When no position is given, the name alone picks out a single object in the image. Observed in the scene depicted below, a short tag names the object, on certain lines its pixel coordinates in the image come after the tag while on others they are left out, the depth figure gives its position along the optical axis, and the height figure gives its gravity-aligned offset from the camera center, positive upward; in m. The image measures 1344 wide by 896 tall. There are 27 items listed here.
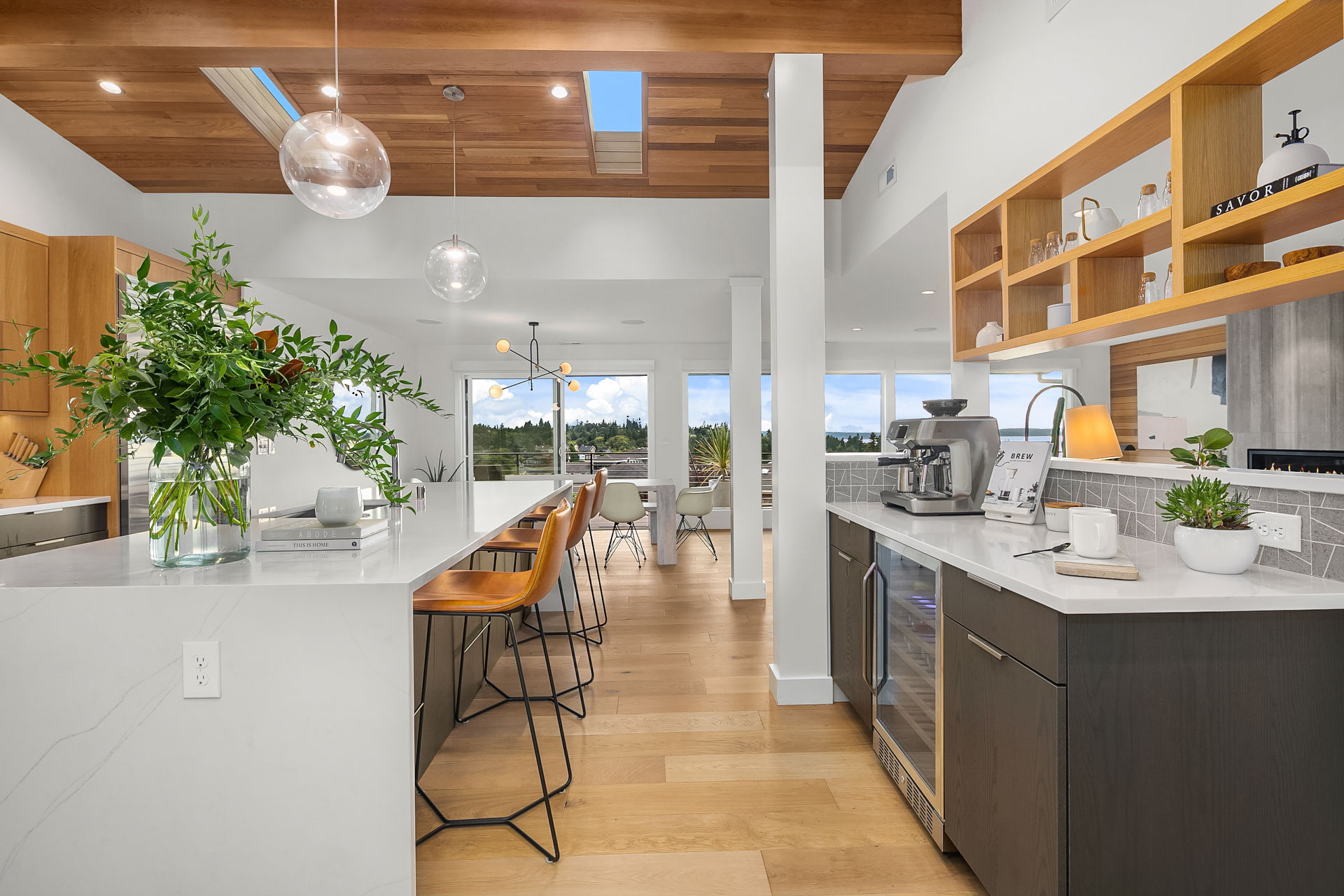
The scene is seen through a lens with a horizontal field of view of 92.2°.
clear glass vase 1.43 -0.14
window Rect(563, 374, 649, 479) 8.28 +0.31
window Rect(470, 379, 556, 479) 8.27 +0.23
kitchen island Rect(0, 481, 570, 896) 1.29 -0.59
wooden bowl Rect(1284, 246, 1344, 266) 1.25 +0.38
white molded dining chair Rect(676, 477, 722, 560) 6.11 -0.52
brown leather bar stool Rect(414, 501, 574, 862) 1.69 -0.41
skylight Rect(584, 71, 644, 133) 3.66 +2.08
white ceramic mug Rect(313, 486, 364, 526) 1.68 -0.15
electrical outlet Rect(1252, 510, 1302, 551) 1.33 -0.18
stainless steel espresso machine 2.37 -0.06
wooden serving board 1.27 -0.25
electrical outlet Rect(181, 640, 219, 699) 1.30 -0.44
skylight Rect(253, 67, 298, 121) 3.63 +2.06
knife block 3.51 -0.15
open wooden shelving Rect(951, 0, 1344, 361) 1.34 +0.58
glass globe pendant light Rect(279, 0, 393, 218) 1.95 +0.88
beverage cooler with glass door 1.71 -0.68
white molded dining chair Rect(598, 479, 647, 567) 5.72 -0.50
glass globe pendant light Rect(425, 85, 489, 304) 3.29 +0.92
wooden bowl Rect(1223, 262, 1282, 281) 1.40 +0.39
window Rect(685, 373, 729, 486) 8.26 +0.32
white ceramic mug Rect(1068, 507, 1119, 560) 1.45 -0.20
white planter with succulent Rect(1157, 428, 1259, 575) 1.28 -0.17
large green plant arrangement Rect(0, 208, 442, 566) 1.34 +0.11
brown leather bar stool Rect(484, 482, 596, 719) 2.37 -0.40
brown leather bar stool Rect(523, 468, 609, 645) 3.03 -0.38
